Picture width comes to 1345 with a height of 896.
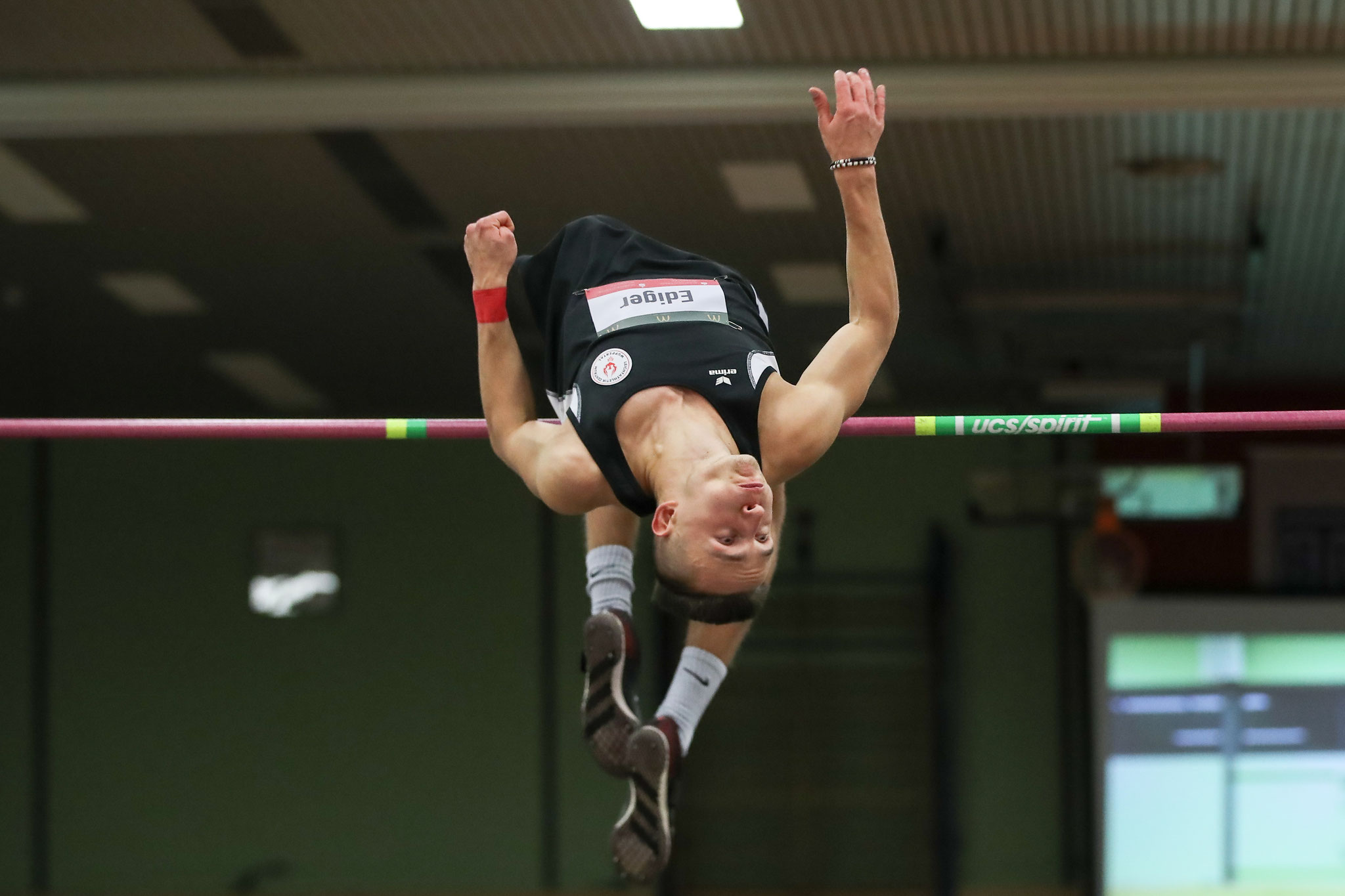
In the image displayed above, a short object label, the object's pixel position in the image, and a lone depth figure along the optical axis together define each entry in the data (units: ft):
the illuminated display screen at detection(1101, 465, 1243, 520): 51.67
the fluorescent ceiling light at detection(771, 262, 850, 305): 46.34
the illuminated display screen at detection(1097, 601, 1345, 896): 55.21
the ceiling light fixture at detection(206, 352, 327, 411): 57.11
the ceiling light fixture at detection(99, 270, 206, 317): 48.55
